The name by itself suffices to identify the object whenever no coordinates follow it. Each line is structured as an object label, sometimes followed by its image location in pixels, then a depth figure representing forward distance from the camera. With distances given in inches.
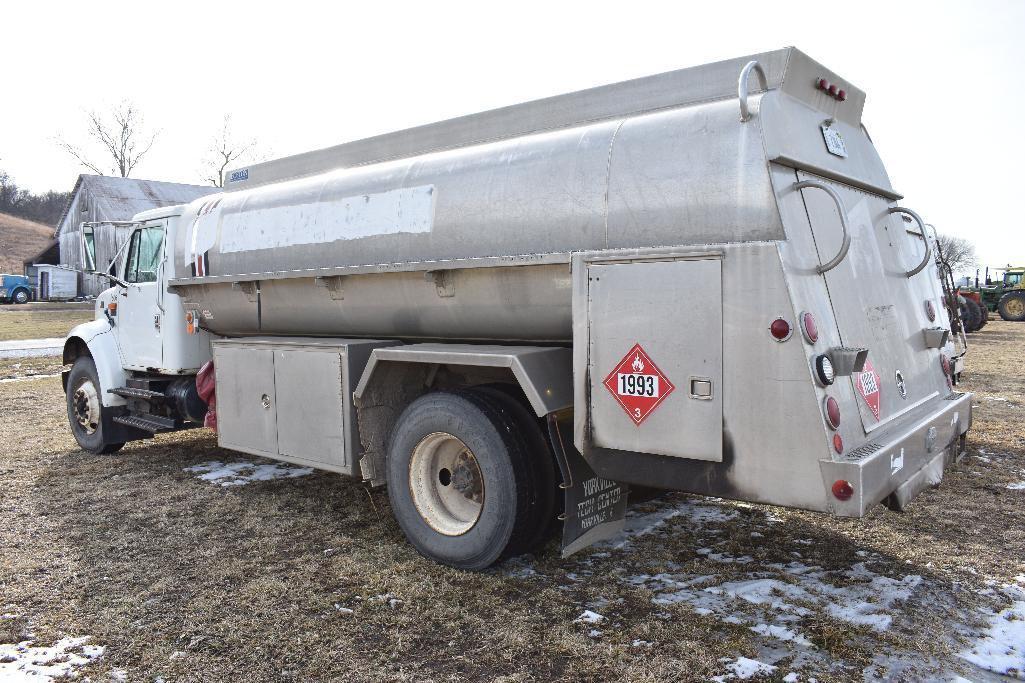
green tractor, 1033.5
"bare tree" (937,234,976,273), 3195.9
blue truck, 1621.6
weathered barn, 1600.6
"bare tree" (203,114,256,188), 2170.3
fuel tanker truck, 128.6
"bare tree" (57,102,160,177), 2146.9
